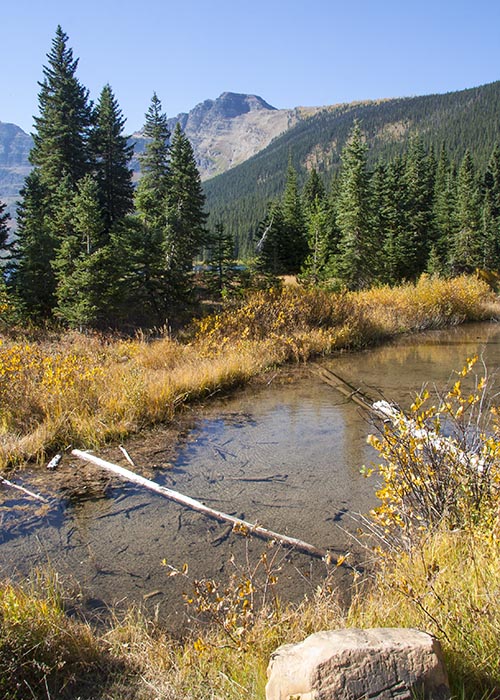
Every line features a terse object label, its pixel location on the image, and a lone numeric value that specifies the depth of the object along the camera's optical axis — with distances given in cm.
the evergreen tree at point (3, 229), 2106
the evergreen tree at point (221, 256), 2066
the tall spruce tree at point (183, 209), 2016
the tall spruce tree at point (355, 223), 2627
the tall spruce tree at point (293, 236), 3219
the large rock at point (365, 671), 236
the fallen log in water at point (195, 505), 543
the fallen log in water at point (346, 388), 1040
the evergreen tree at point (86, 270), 1476
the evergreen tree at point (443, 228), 3847
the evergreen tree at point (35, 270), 1661
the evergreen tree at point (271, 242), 2594
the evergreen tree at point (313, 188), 4615
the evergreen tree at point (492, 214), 4600
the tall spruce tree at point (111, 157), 2416
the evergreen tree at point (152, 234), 1702
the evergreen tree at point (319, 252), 2644
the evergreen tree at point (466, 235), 4041
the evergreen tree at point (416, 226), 3803
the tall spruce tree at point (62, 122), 2216
